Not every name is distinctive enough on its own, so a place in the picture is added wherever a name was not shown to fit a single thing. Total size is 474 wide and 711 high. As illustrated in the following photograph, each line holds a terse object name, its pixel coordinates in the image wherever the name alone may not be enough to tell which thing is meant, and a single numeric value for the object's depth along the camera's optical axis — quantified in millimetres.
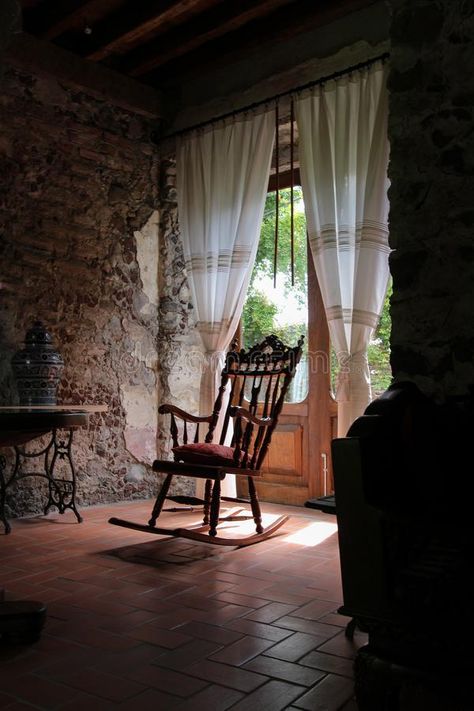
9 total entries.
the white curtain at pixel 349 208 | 3592
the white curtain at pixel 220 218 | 4301
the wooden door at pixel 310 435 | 4270
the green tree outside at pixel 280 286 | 4496
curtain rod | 3682
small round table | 3672
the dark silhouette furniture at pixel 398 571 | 1352
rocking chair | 3102
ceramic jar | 3748
